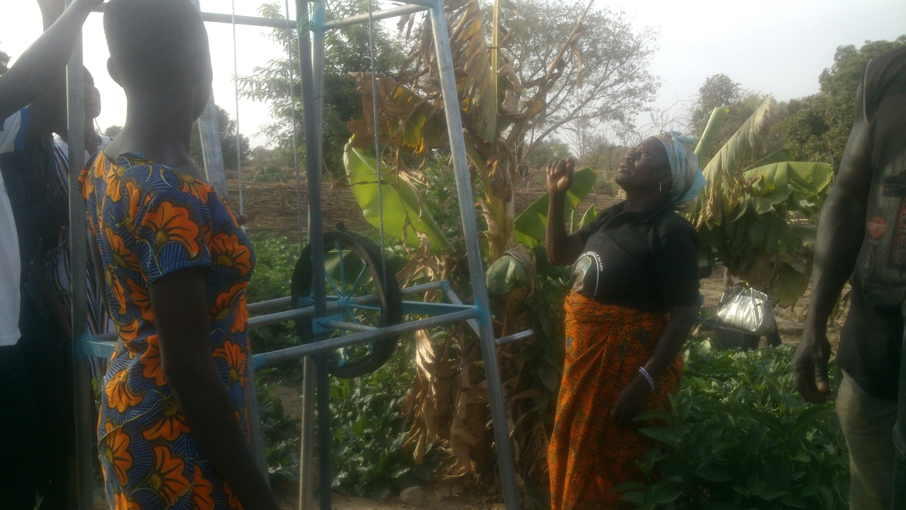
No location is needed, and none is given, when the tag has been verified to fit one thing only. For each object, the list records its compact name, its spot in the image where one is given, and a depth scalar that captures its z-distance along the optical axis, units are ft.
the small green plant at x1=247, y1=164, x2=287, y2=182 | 46.26
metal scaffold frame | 4.55
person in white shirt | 4.38
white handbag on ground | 19.92
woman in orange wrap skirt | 6.99
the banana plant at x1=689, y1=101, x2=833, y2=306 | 15.07
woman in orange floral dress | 3.29
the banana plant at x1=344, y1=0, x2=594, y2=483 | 10.78
